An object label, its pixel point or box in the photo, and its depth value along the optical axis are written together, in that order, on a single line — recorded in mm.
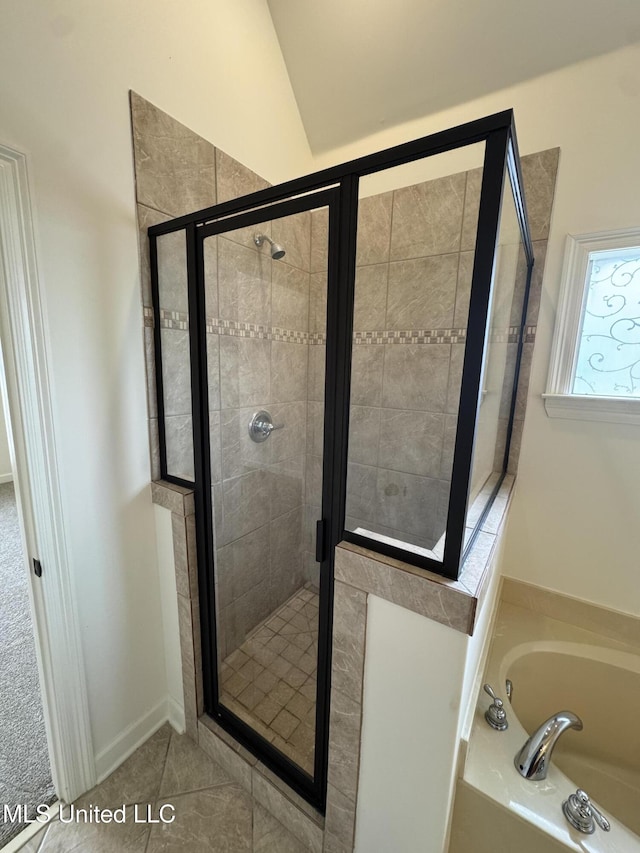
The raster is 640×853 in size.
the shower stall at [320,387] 792
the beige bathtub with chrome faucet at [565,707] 963
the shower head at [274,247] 1282
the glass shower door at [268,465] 1238
